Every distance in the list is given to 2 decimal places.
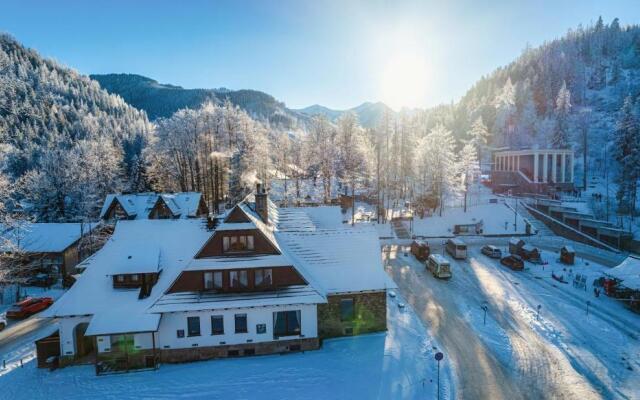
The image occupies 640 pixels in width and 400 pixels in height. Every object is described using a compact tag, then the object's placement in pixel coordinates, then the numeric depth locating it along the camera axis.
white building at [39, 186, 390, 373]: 19.84
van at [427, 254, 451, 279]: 34.09
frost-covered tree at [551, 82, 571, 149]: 82.19
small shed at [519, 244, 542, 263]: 40.06
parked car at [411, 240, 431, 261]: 40.22
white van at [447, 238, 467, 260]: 40.62
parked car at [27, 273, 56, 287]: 34.34
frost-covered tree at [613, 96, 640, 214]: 55.72
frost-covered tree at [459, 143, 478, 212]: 60.86
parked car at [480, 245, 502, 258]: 41.25
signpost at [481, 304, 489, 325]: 25.09
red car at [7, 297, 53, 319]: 26.89
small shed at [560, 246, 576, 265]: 39.50
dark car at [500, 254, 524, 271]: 37.19
